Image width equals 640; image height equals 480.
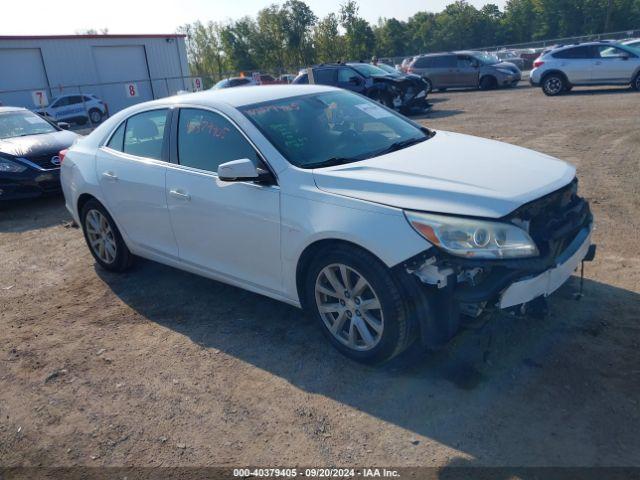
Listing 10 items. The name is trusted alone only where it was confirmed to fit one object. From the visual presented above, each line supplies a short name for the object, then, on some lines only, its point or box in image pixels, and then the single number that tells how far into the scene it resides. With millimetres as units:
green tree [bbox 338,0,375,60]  56250
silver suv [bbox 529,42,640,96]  18094
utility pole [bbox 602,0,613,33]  53244
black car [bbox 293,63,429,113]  17250
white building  32000
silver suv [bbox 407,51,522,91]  24281
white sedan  3297
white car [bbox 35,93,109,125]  26125
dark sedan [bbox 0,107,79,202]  8758
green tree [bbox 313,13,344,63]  56750
